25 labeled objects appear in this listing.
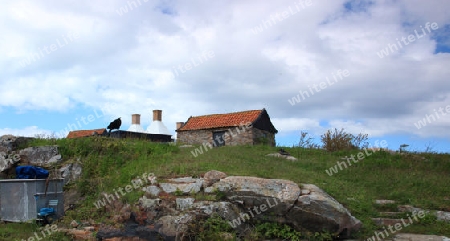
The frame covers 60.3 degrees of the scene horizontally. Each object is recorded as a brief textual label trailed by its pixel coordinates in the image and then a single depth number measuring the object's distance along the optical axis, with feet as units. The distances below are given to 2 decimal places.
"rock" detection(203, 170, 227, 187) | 30.12
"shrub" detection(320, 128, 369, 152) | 59.24
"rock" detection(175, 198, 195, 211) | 28.12
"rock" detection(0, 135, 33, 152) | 45.16
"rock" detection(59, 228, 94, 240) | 27.81
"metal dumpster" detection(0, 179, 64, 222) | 32.50
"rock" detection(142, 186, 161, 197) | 30.07
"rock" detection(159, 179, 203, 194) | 29.58
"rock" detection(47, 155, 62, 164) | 42.55
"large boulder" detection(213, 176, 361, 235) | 26.99
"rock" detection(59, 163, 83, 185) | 40.47
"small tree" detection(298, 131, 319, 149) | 64.23
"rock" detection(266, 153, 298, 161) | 49.17
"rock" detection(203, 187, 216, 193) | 29.15
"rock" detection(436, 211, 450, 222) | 30.37
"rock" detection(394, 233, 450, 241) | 26.72
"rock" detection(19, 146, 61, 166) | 43.34
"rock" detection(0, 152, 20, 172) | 42.61
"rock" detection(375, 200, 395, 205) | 33.48
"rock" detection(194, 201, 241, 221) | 27.37
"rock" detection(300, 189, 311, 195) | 28.37
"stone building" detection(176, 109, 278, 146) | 86.69
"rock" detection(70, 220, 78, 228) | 30.49
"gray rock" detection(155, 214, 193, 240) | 25.77
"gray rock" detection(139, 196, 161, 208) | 28.76
